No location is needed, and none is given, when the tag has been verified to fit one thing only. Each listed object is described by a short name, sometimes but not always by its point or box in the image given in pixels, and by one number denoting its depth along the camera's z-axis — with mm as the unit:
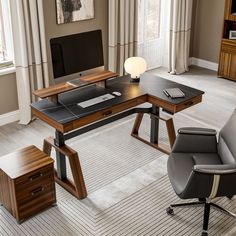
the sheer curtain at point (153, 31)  6016
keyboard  3504
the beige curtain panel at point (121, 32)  5168
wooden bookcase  5716
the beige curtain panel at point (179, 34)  5969
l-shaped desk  3330
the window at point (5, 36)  4488
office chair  2766
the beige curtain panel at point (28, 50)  4359
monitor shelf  3451
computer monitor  3434
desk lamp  3953
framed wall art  4758
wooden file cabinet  3055
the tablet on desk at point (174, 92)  3667
